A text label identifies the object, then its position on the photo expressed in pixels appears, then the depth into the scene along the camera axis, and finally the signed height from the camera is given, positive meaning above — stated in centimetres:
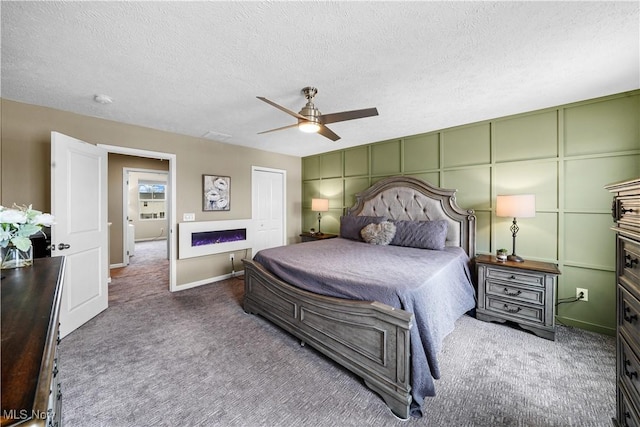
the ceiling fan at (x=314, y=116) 223 +88
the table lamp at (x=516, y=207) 259 +5
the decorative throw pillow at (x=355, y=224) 385 -19
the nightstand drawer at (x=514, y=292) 246 -83
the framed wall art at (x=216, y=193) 418 +34
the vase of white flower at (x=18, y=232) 130 -11
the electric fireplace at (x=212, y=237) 392 -43
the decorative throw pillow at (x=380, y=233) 342 -29
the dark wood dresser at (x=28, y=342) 51 -39
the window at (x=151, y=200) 875 +45
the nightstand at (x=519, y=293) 241 -84
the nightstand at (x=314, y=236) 482 -47
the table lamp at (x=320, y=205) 477 +14
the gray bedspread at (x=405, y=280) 169 -56
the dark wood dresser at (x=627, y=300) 106 -41
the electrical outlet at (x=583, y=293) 261 -87
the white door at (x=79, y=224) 251 -14
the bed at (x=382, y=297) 162 -70
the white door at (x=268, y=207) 491 +11
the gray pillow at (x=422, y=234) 313 -29
